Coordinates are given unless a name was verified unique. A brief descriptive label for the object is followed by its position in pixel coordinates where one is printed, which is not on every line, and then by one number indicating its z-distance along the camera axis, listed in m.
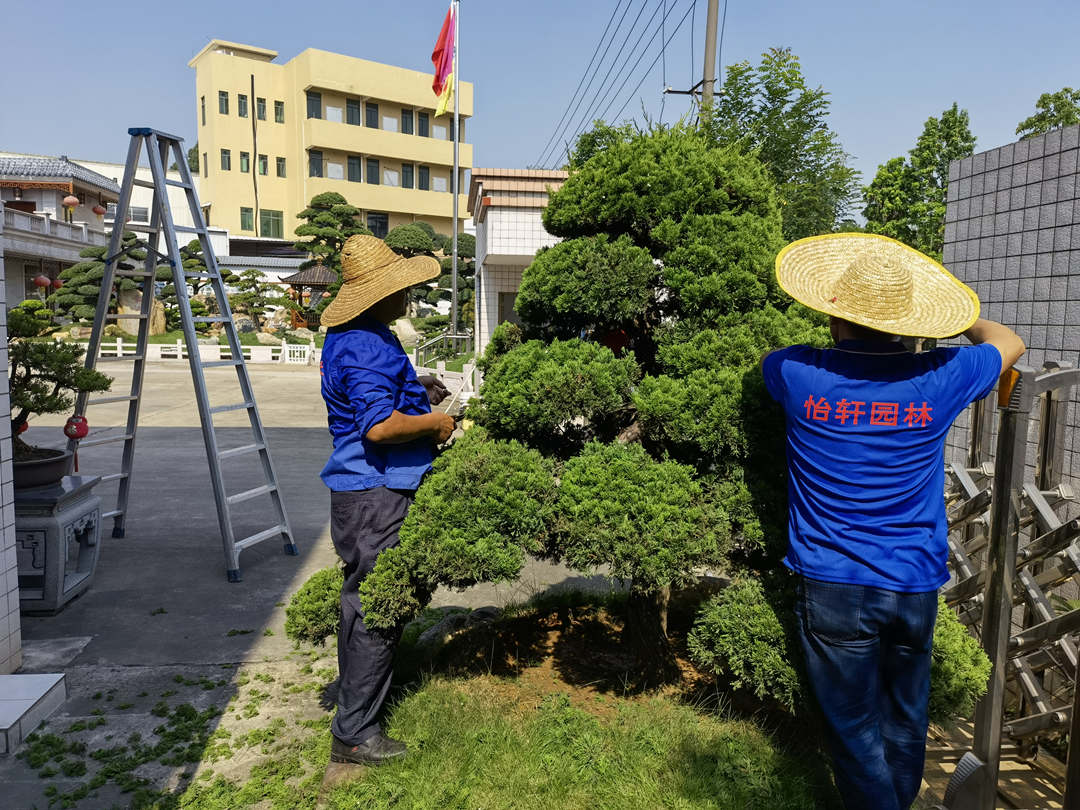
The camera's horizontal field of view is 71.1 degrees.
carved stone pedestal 4.43
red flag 21.86
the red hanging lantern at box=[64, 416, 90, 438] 5.19
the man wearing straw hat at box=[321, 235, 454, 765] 2.77
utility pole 10.90
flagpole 23.06
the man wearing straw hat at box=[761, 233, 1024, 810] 2.15
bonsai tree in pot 4.57
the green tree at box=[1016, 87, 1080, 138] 22.31
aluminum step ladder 5.10
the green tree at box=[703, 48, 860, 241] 9.08
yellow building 43.31
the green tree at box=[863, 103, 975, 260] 22.58
